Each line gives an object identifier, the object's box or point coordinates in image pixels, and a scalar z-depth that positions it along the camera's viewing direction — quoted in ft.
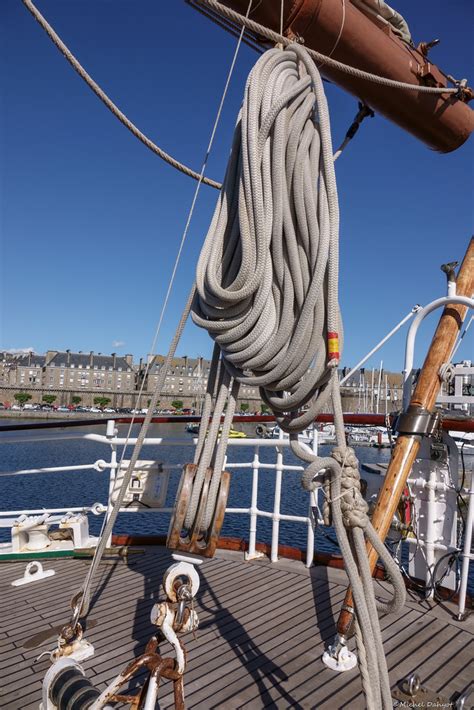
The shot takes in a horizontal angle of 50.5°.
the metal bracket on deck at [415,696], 7.45
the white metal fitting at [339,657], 8.46
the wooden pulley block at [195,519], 6.28
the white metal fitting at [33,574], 12.25
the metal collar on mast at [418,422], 10.82
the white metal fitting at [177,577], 6.14
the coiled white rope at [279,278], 5.94
